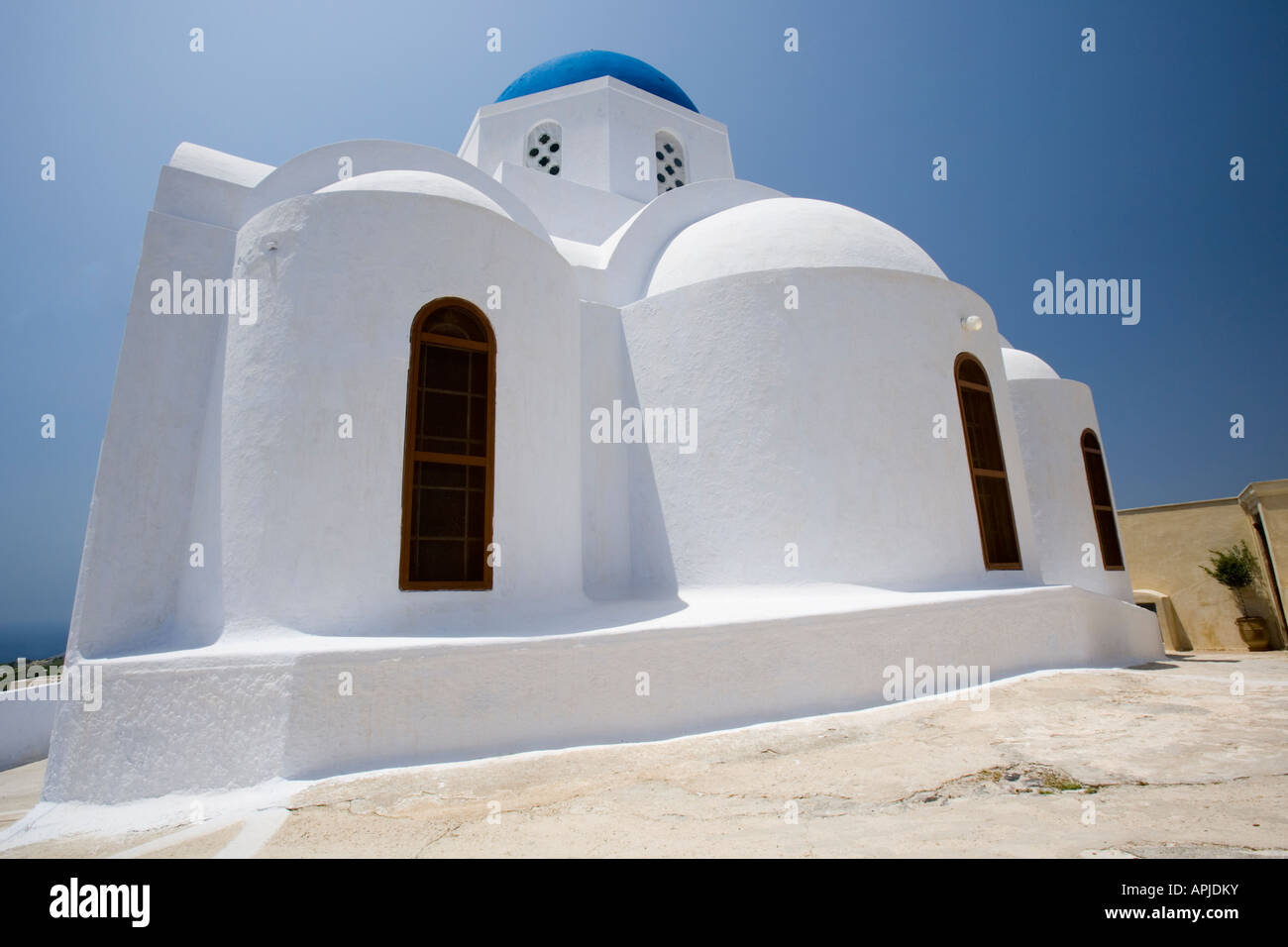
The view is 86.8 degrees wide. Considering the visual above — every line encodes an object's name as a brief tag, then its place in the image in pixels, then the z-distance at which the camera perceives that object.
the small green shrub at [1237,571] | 14.07
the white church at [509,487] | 4.30
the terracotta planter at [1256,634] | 13.70
